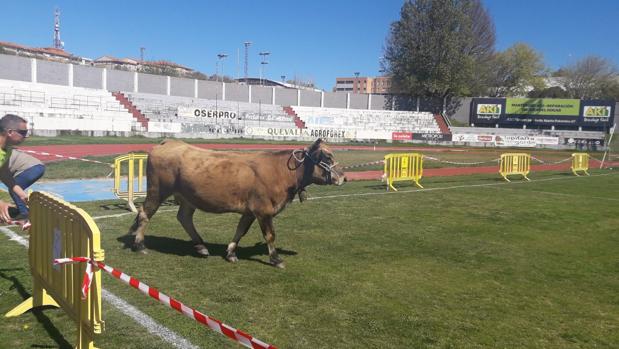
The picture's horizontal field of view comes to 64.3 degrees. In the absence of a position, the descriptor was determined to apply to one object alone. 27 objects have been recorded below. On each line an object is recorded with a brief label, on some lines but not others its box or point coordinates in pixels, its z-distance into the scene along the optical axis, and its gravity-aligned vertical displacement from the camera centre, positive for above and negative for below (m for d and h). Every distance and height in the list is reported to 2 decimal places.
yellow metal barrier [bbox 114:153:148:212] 11.59 -1.34
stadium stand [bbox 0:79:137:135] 39.22 +1.64
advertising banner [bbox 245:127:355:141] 52.19 +0.16
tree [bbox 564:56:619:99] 86.00 +11.12
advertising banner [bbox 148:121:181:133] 45.49 +0.29
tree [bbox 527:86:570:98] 90.31 +9.07
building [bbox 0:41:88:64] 91.38 +14.70
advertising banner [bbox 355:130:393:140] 58.18 +0.22
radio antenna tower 133.38 +24.59
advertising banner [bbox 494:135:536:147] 57.88 -0.02
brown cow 7.31 -0.71
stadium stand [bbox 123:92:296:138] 47.56 +1.79
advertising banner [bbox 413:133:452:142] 59.75 +0.15
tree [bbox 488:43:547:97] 91.69 +12.68
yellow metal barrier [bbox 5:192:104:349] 3.86 -1.26
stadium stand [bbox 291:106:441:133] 61.69 +2.21
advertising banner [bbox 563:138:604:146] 56.59 +0.19
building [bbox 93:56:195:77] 83.50 +13.09
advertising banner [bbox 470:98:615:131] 63.97 +3.95
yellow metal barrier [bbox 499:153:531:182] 22.83 -1.11
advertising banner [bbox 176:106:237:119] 52.60 +1.99
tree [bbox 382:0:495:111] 69.69 +12.68
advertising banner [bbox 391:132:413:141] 59.26 +0.15
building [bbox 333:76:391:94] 189.50 +20.51
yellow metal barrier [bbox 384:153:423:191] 17.67 -1.13
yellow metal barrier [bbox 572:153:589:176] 27.64 -1.14
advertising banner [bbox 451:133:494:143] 59.16 +0.20
